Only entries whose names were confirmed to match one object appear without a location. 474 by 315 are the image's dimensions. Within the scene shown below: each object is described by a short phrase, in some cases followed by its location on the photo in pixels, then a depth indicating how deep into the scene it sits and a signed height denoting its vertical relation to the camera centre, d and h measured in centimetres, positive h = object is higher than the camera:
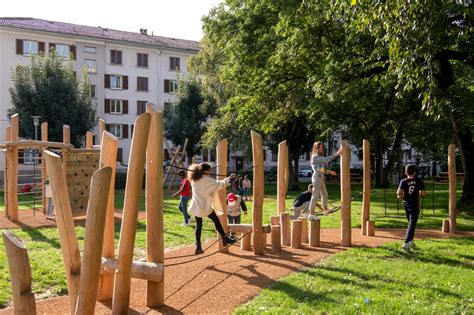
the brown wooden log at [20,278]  371 -83
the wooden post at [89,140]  1737 +86
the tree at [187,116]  4162 +398
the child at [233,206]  1117 -95
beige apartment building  4438 +1025
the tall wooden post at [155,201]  606 -45
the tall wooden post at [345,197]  1029 -71
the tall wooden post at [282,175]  1092 -26
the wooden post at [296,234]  1000 -141
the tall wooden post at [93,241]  432 -66
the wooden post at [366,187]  1198 -59
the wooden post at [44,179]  1698 -47
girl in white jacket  838 -40
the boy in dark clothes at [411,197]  939 -66
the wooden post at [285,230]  1045 -139
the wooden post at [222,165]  967 -3
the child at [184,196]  1383 -88
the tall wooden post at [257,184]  906 -37
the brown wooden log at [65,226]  469 -58
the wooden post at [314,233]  1023 -143
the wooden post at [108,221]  600 -70
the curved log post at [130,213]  545 -54
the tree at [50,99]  3388 +450
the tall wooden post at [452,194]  1248 -81
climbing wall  1473 -36
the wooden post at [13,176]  1561 -33
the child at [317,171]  1092 -18
